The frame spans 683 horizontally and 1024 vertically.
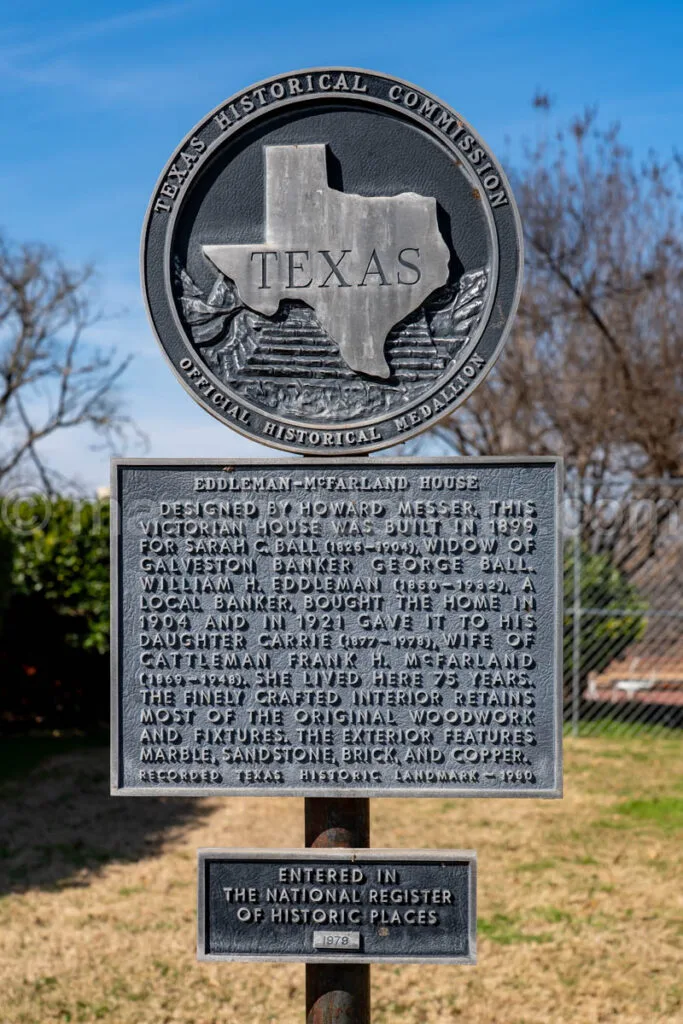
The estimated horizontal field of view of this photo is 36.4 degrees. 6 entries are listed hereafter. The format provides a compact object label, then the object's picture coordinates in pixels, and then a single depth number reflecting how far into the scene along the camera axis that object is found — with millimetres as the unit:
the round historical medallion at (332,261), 3305
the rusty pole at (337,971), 3412
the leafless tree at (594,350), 14711
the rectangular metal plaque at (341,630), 3305
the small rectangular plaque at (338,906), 3314
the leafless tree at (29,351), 28047
